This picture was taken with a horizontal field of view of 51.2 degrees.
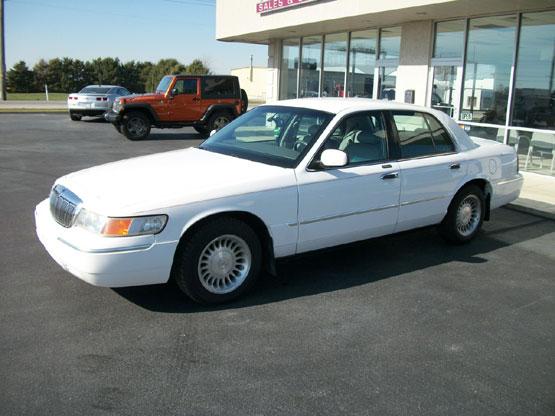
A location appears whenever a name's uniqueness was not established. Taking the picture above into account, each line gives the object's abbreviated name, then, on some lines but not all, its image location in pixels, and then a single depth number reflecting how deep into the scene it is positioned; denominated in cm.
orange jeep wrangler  1731
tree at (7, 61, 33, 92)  6331
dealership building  1124
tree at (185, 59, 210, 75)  6100
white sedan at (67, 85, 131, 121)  2334
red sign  1550
